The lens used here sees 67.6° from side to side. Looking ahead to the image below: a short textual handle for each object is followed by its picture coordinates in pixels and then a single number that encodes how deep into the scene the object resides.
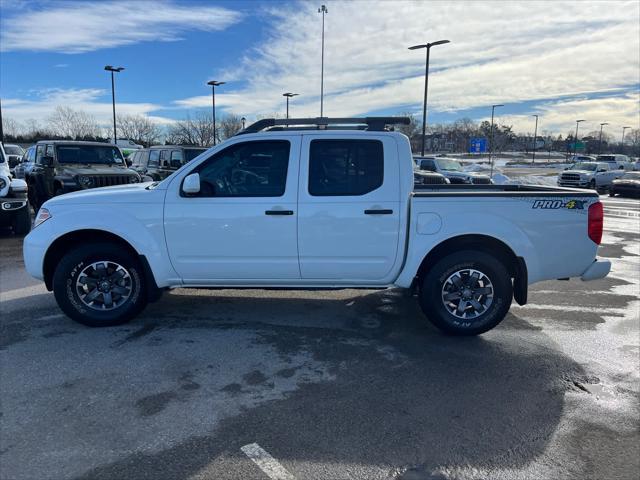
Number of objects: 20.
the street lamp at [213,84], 36.22
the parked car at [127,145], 40.01
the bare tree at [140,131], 65.31
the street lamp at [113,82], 36.92
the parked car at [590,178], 28.91
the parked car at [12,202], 9.63
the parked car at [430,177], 16.87
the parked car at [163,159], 15.83
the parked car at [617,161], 39.44
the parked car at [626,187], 24.89
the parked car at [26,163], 13.16
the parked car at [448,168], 21.58
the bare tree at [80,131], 61.69
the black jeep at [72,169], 11.63
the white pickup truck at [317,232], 4.61
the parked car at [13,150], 25.19
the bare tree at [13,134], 64.08
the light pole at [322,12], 37.50
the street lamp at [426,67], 24.80
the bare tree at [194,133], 52.91
